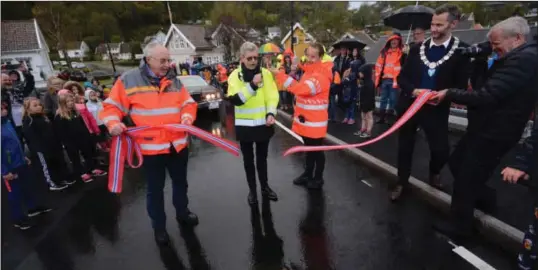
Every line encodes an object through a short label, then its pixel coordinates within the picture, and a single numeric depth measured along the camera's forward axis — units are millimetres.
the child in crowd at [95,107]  6719
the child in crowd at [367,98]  7059
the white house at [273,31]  75375
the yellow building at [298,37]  44512
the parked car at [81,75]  36422
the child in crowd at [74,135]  5508
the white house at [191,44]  56469
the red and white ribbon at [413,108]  3471
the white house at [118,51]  81625
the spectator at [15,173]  3945
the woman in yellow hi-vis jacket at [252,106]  3799
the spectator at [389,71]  7445
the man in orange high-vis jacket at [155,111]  3256
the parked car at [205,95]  10844
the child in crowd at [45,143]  5105
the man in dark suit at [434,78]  3594
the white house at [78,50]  83000
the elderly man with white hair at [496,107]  2783
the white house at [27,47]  40000
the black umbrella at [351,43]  8151
